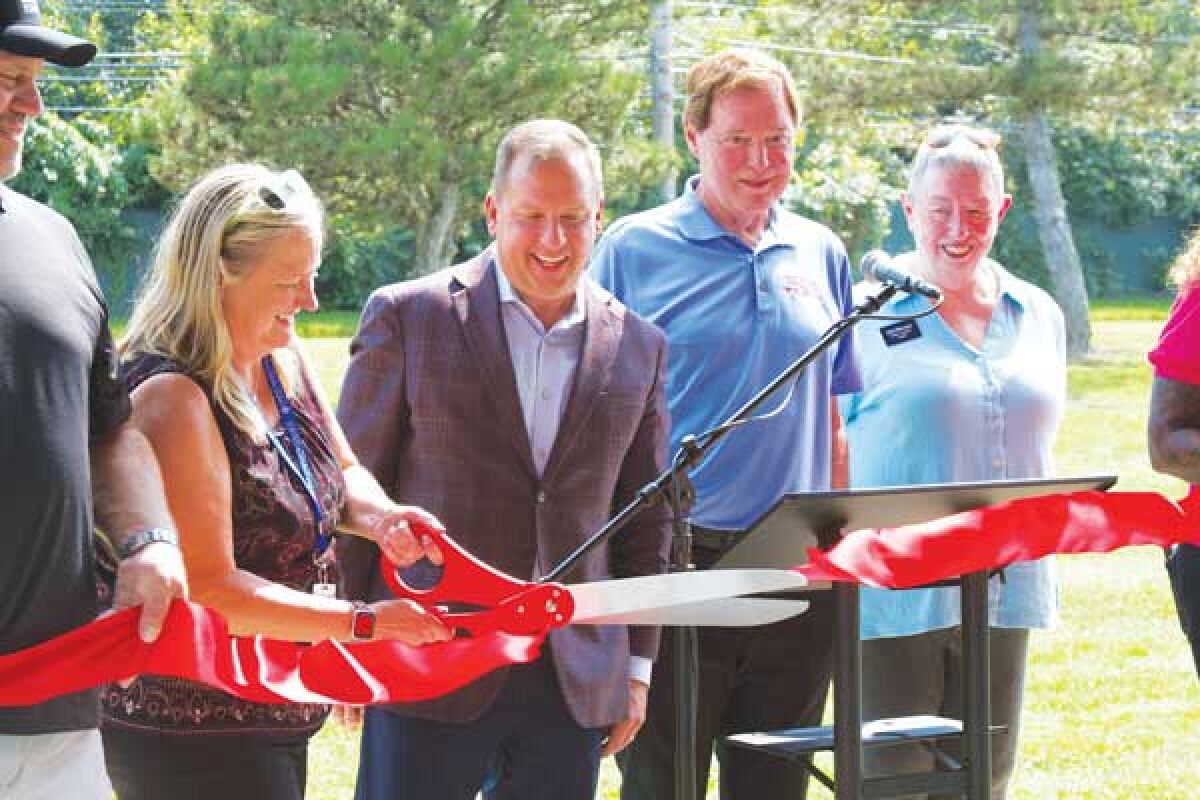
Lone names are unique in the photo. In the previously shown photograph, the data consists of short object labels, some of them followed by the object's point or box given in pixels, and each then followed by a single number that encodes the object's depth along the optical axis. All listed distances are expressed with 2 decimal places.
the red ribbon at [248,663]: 2.74
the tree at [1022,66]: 22.20
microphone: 3.50
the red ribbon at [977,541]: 3.75
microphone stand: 3.40
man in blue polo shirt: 4.30
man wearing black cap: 2.70
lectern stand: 3.51
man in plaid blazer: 3.64
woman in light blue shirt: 4.47
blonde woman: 3.07
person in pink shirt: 4.09
